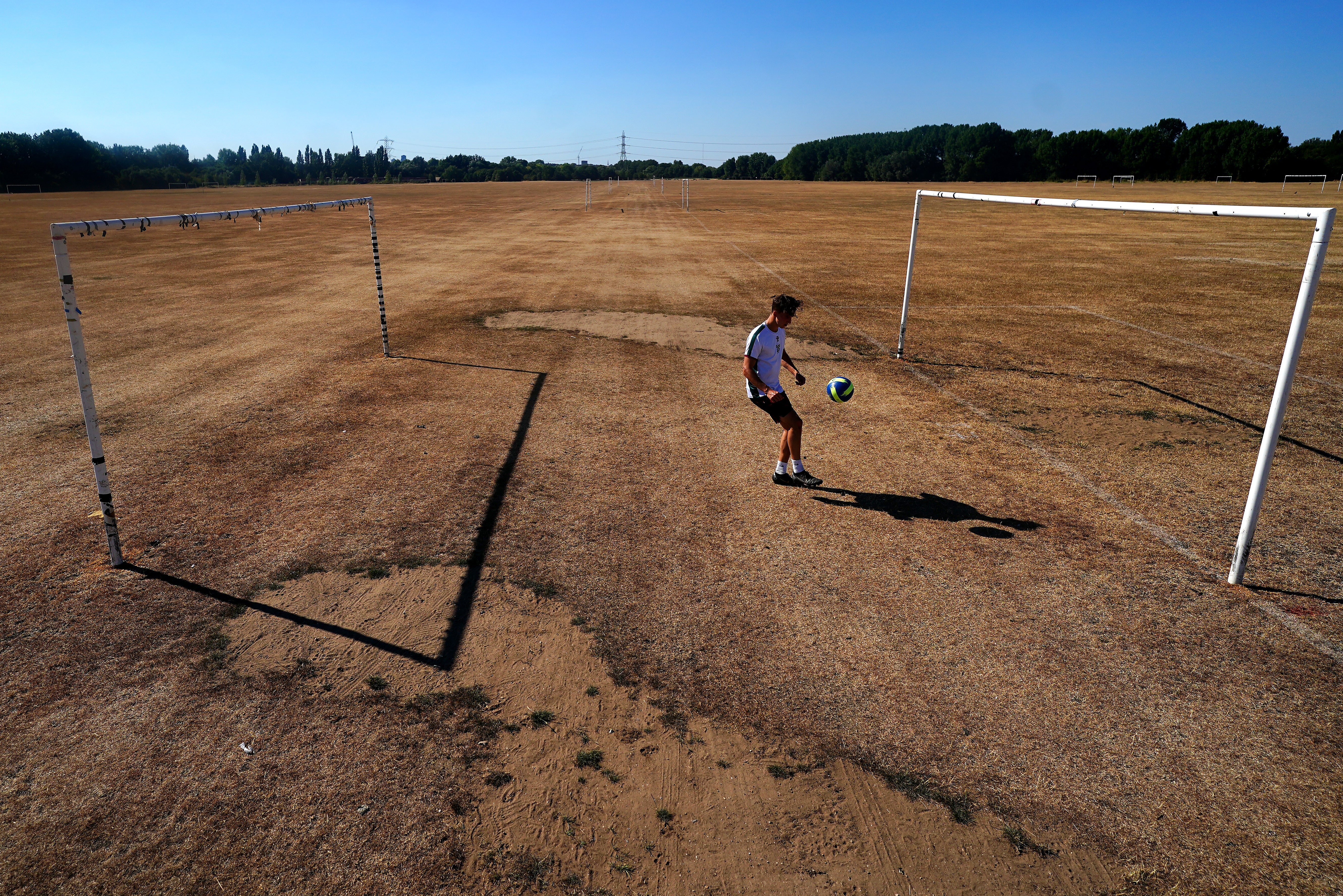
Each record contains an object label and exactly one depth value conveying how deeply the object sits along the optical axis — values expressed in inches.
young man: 313.1
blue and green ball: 368.2
